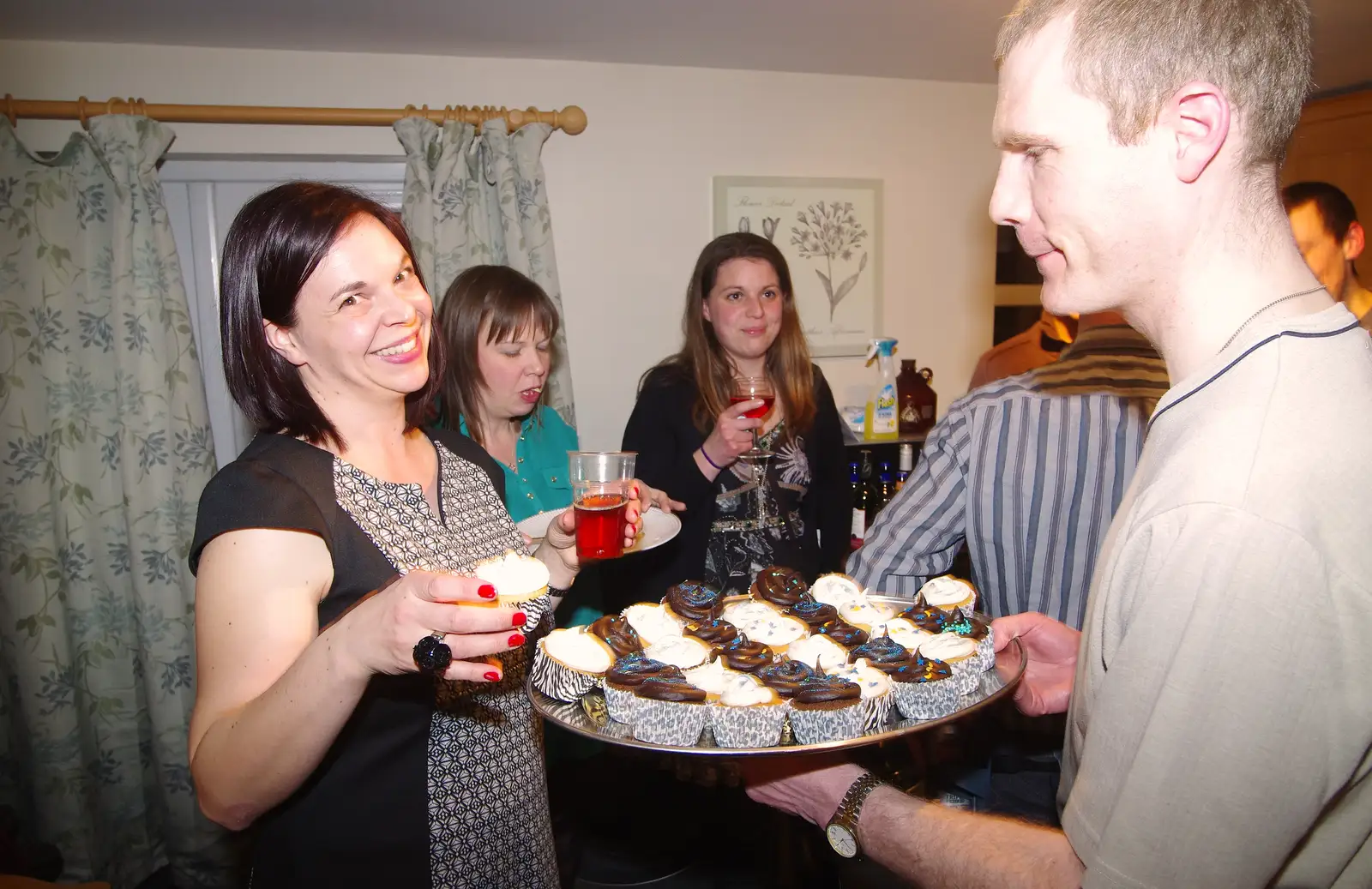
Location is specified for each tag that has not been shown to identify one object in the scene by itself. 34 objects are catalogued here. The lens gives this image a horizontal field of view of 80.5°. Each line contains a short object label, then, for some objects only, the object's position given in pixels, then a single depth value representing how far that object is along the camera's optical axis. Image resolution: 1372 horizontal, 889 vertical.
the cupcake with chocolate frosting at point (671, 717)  1.41
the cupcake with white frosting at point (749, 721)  1.40
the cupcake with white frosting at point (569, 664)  1.51
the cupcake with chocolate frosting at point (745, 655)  1.60
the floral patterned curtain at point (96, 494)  3.19
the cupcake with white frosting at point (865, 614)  1.81
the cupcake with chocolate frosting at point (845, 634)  1.71
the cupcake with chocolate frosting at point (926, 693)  1.47
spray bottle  4.12
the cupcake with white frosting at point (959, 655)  1.51
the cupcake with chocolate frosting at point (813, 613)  1.80
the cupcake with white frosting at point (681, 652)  1.59
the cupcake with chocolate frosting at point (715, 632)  1.70
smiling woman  1.19
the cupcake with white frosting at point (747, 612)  1.83
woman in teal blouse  2.91
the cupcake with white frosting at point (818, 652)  1.62
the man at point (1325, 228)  3.29
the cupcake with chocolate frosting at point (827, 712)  1.40
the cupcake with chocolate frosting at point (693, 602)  1.81
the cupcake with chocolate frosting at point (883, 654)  1.56
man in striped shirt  1.77
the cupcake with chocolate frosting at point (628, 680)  1.45
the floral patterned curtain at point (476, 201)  3.48
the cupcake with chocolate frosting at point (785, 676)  1.49
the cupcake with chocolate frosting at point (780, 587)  1.92
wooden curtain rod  3.08
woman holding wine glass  2.98
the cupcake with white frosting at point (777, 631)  1.75
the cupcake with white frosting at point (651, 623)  1.75
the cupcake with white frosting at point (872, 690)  1.44
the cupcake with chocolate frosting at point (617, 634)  1.66
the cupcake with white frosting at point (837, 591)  1.89
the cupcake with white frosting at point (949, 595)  1.83
